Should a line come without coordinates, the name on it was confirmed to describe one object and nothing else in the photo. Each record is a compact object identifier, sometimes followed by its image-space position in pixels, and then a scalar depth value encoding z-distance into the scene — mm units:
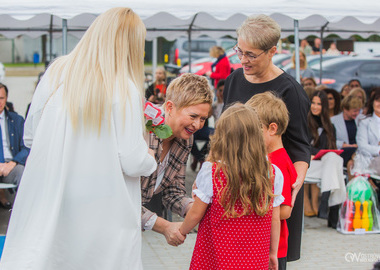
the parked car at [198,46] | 21797
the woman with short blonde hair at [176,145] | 2854
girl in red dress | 2502
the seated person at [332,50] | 15243
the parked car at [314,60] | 14496
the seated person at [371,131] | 6746
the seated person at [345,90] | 9674
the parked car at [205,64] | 16425
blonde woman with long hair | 2359
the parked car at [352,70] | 13828
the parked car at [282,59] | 15205
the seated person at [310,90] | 6871
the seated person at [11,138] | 6168
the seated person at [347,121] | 7285
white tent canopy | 6551
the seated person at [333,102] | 7762
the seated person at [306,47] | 18891
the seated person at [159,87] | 9748
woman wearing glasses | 2990
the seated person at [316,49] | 17919
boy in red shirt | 2826
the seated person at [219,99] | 9031
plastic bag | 6031
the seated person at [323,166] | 6191
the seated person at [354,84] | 9938
